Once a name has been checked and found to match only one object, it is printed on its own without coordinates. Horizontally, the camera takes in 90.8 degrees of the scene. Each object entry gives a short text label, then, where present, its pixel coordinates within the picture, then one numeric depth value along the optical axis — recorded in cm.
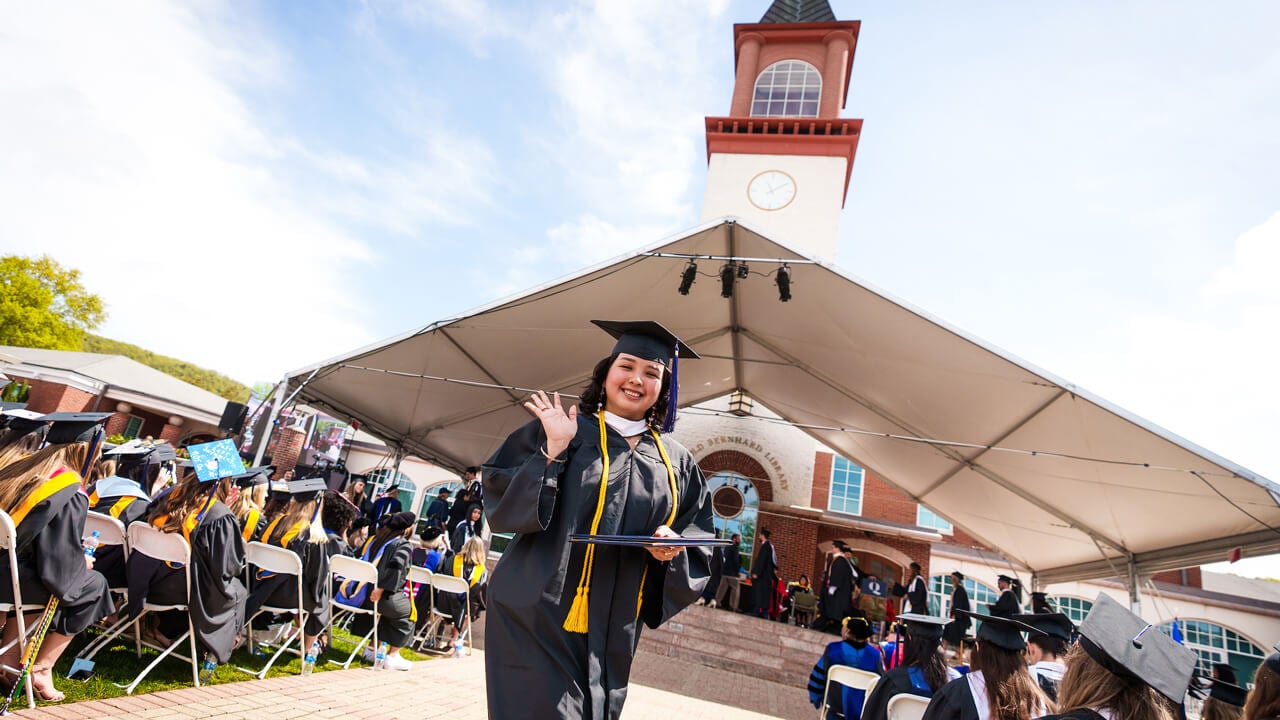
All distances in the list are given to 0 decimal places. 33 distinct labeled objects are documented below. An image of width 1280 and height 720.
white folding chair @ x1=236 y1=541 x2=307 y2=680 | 452
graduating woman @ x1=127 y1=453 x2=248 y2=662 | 410
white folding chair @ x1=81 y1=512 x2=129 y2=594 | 396
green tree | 3512
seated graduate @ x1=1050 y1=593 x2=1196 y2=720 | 177
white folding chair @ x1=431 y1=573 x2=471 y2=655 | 639
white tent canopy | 723
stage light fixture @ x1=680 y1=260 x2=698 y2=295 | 798
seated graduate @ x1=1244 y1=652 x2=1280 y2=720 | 198
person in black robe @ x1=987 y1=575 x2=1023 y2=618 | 971
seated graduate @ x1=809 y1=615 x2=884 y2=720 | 506
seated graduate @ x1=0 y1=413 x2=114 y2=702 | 301
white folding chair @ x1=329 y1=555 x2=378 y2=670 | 543
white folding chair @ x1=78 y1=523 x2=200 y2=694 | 387
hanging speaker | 1229
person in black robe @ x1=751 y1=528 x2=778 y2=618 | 1415
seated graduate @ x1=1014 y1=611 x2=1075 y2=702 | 374
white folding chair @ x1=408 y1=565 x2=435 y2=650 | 731
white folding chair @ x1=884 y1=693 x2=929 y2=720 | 371
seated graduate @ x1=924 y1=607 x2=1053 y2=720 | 296
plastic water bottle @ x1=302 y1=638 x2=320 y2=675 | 480
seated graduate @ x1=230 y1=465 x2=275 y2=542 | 495
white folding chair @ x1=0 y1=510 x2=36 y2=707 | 273
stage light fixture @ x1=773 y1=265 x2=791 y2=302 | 802
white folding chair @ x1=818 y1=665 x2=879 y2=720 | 480
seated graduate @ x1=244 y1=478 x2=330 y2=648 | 502
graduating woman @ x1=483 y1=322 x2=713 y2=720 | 187
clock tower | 2202
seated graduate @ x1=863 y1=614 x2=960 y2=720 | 396
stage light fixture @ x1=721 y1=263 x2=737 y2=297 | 830
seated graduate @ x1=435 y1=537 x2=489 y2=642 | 739
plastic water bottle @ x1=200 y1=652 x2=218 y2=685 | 410
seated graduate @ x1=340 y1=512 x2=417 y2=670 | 578
